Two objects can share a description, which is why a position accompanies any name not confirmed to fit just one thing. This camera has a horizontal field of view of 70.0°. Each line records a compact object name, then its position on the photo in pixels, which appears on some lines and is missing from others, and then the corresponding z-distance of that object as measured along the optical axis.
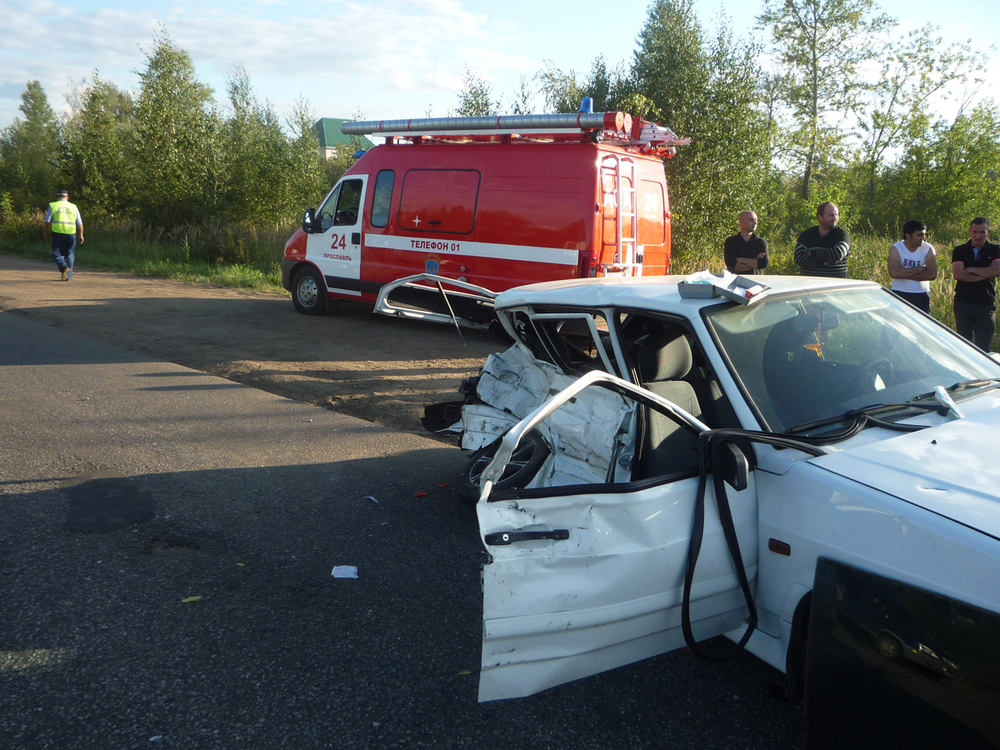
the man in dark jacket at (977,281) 6.98
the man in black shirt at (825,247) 7.08
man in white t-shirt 7.07
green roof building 91.60
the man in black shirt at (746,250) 7.85
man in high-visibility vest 15.20
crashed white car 1.80
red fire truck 9.33
